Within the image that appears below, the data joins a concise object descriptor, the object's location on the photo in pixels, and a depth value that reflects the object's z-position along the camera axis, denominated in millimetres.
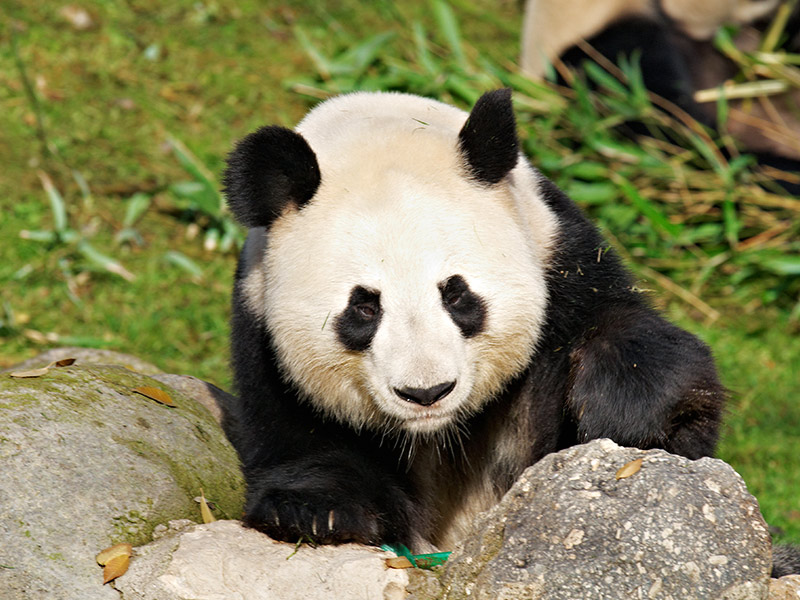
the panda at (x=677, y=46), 13844
